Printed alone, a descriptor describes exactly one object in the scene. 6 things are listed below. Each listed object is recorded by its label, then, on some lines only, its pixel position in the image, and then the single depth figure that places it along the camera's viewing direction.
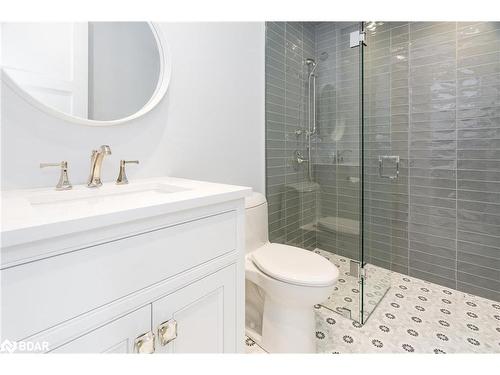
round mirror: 0.90
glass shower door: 1.63
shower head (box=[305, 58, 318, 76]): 2.00
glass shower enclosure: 1.64
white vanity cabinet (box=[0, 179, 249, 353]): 0.48
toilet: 1.14
